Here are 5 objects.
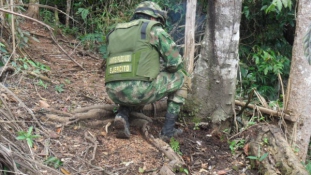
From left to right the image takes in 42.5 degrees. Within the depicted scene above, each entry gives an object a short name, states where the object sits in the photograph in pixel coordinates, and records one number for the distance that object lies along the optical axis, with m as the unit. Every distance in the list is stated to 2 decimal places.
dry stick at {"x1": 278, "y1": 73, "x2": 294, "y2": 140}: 4.69
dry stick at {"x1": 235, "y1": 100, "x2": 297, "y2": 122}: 4.75
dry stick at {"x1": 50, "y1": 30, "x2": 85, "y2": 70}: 6.72
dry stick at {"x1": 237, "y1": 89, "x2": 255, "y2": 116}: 4.47
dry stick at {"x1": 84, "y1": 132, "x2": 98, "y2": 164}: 3.97
